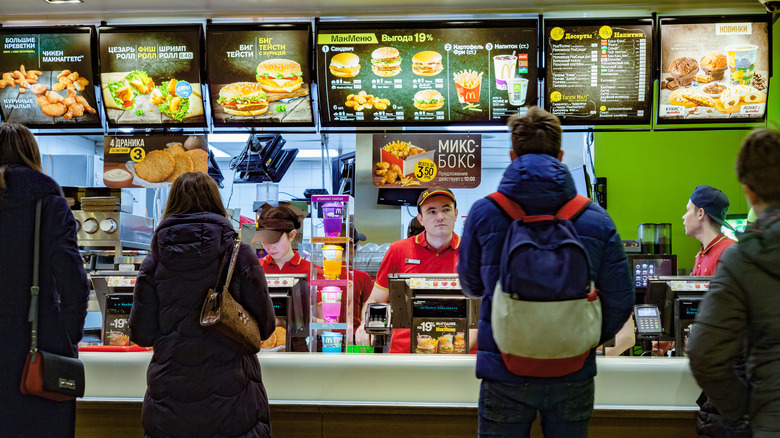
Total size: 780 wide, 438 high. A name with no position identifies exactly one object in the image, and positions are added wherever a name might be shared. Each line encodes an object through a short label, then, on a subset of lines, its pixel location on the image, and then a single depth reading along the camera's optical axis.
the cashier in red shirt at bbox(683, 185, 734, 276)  4.31
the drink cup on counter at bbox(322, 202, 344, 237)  3.27
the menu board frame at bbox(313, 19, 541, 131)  4.50
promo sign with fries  4.93
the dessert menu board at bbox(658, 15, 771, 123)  4.39
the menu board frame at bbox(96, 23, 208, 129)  4.64
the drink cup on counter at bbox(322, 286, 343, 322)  3.24
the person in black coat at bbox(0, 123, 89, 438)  2.29
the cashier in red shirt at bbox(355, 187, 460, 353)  4.39
